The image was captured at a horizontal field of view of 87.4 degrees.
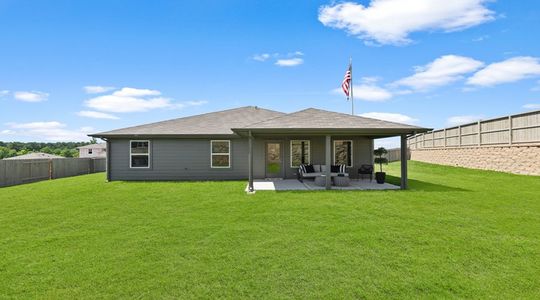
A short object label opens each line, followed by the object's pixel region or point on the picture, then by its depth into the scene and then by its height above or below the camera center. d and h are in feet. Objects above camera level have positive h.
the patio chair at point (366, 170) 44.04 -2.54
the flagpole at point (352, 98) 57.15 +11.41
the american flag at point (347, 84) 56.44 +14.08
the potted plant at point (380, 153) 46.81 +0.12
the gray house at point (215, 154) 48.03 +0.14
